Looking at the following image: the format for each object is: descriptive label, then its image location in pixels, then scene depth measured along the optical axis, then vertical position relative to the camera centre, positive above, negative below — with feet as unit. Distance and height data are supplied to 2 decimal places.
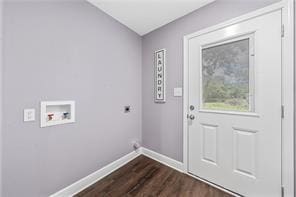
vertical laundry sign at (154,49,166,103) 7.43 +1.31
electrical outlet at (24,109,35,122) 3.99 -0.51
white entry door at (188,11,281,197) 4.31 -0.33
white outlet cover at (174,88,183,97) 6.64 +0.31
